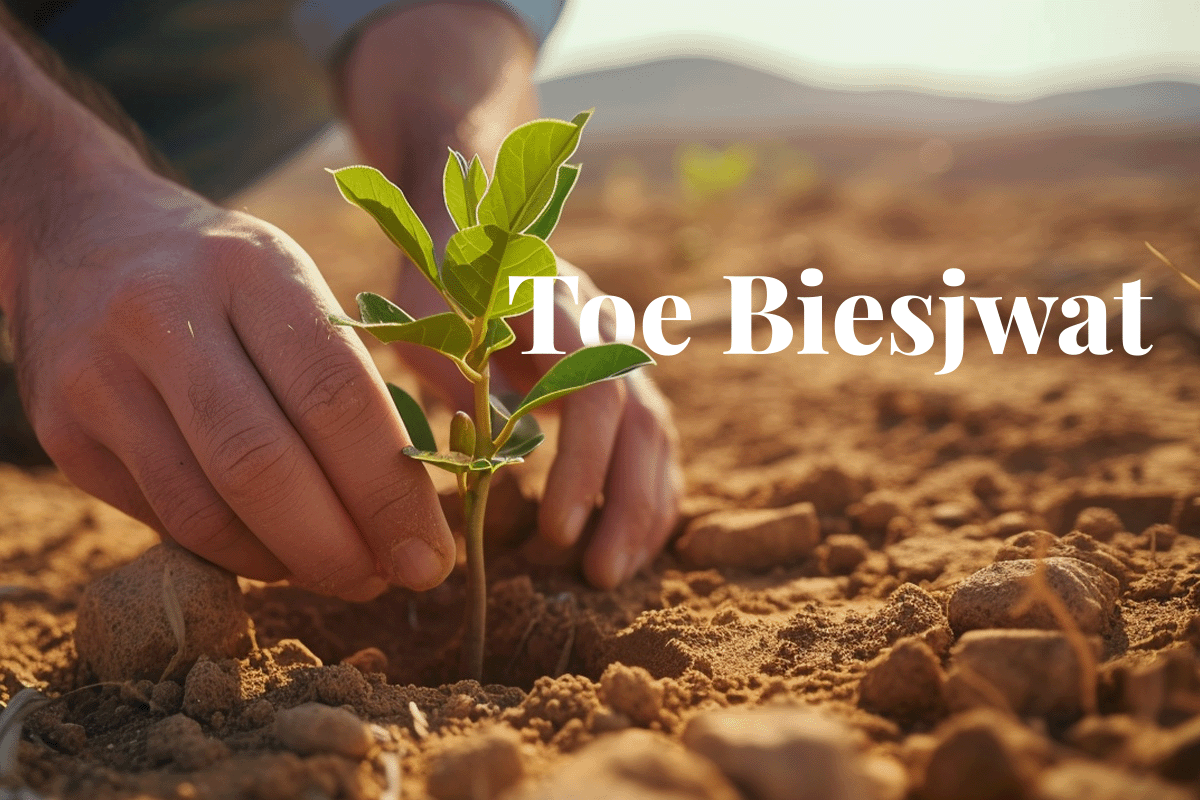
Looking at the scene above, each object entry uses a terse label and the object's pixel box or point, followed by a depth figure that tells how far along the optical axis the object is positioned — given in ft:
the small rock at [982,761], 1.07
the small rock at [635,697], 1.25
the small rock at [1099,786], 1.02
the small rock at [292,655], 1.41
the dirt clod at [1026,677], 1.17
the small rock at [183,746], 1.21
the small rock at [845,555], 1.63
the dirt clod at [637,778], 1.05
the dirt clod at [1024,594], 1.31
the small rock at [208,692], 1.31
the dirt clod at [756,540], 1.65
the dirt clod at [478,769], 1.13
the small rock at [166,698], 1.33
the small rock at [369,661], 1.44
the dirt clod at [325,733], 1.20
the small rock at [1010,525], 1.64
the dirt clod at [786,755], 1.04
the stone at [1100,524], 1.59
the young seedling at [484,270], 1.24
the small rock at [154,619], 1.37
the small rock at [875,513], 1.72
